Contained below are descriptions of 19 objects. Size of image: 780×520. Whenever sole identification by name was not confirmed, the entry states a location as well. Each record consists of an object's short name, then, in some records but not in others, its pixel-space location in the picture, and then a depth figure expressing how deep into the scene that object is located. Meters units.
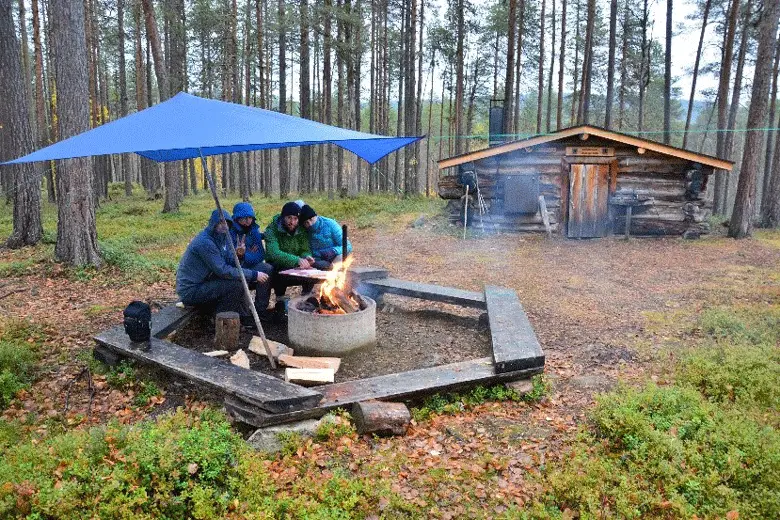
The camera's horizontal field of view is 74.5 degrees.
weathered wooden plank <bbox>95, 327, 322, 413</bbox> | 4.02
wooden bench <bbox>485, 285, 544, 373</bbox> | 4.88
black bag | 5.03
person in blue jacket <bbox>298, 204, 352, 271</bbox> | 6.72
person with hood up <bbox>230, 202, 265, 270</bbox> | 6.30
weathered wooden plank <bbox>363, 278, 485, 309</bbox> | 7.14
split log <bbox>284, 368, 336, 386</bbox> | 4.65
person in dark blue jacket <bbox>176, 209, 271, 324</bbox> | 5.80
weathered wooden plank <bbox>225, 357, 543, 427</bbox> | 4.08
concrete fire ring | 5.50
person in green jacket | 6.58
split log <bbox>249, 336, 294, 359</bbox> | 5.48
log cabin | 15.79
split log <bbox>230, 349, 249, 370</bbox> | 5.13
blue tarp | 4.16
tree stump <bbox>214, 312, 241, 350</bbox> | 5.66
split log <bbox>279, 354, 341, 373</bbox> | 5.12
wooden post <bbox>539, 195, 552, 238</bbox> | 15.95
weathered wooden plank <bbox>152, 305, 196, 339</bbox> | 5.63
